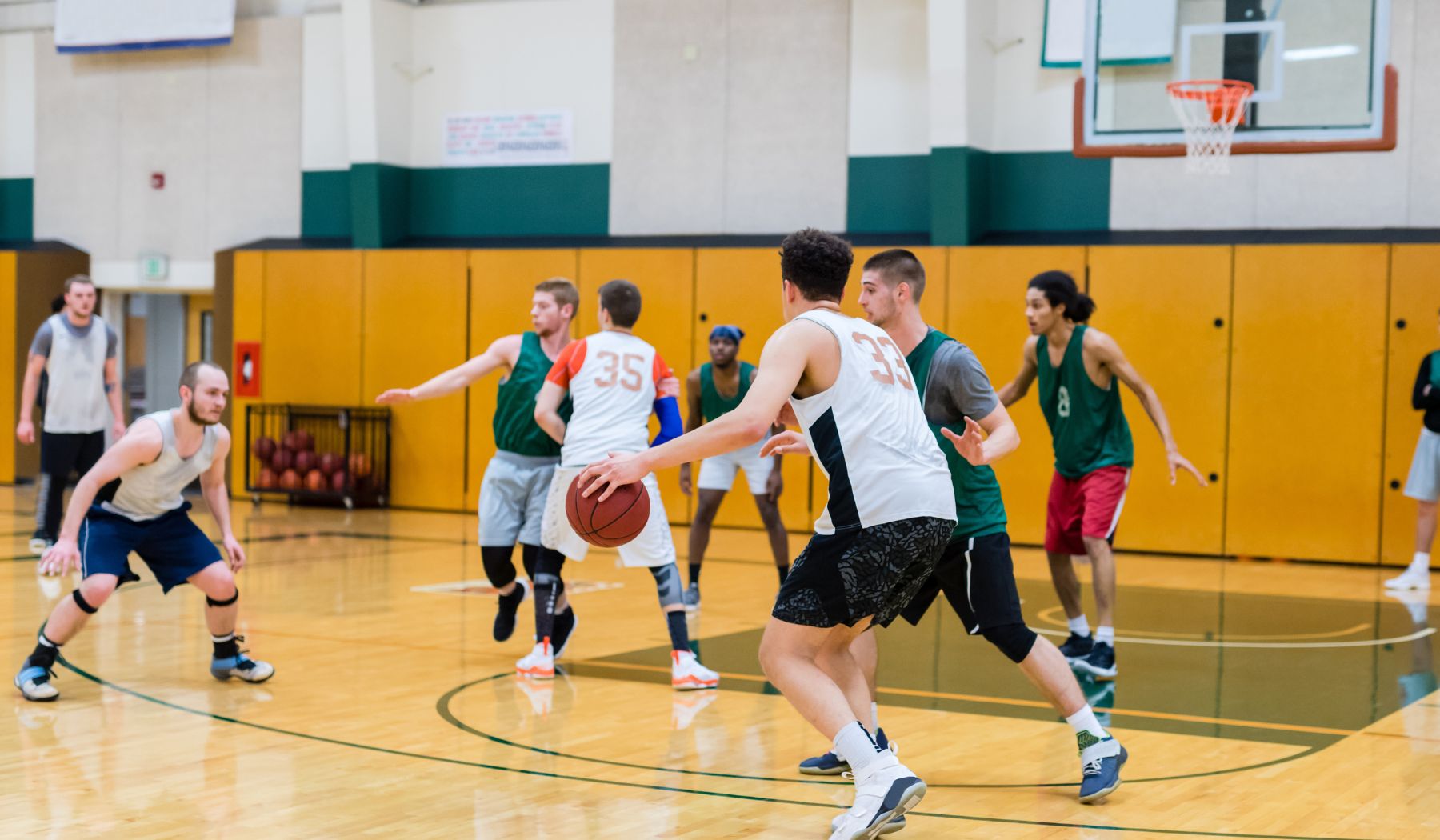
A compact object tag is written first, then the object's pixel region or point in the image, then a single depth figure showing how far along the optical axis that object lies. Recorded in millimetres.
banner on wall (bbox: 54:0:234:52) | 16625
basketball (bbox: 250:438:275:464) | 15305
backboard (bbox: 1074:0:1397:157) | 9758
